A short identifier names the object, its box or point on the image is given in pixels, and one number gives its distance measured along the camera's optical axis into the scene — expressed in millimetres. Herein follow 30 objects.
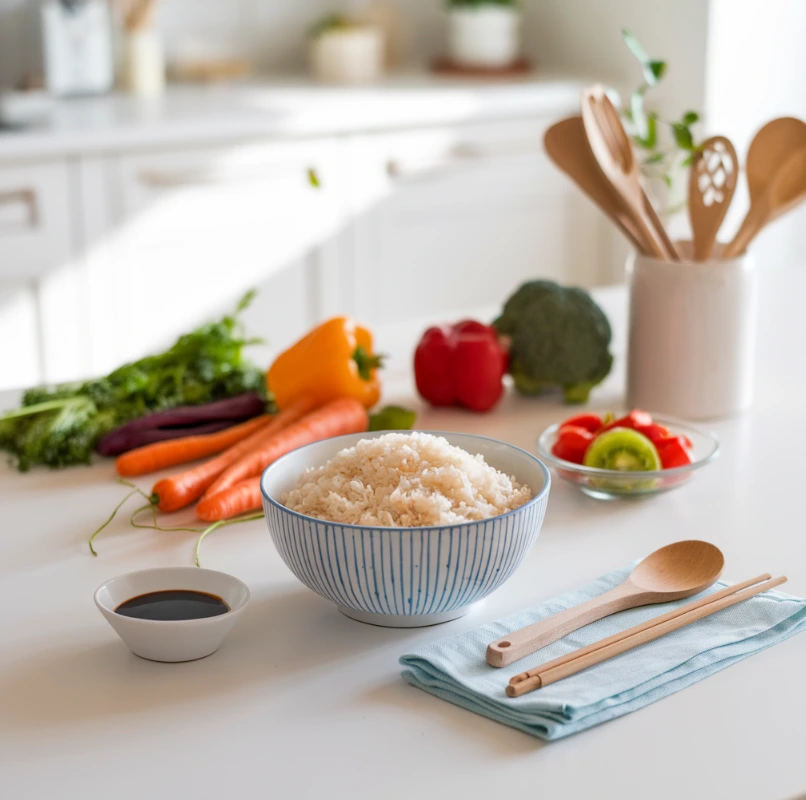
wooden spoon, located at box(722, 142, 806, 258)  1275
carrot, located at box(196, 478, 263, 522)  1074
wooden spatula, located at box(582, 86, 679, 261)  1289
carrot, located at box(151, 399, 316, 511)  1102
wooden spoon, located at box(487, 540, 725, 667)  816
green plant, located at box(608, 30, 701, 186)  1323
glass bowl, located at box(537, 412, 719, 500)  1106
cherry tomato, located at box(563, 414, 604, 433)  1206
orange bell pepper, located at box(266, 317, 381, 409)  1331
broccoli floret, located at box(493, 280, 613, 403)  1390
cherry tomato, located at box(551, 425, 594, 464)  1162
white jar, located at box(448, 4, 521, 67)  3287
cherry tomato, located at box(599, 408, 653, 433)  1162
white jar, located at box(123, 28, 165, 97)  3078
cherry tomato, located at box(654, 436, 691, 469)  1129
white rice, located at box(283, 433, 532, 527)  829
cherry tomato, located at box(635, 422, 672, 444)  1152
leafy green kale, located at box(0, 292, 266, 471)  1234
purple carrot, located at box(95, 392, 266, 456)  1238
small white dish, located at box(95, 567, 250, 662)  811
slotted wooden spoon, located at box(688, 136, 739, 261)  1309
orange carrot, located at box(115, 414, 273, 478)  1194
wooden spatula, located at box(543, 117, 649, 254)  1320
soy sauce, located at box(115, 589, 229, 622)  843
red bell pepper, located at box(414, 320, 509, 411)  1364
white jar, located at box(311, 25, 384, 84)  3182
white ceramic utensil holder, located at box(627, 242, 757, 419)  1319
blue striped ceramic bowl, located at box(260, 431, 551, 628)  794
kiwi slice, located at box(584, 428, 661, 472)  1121
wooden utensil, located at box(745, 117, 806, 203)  1271
